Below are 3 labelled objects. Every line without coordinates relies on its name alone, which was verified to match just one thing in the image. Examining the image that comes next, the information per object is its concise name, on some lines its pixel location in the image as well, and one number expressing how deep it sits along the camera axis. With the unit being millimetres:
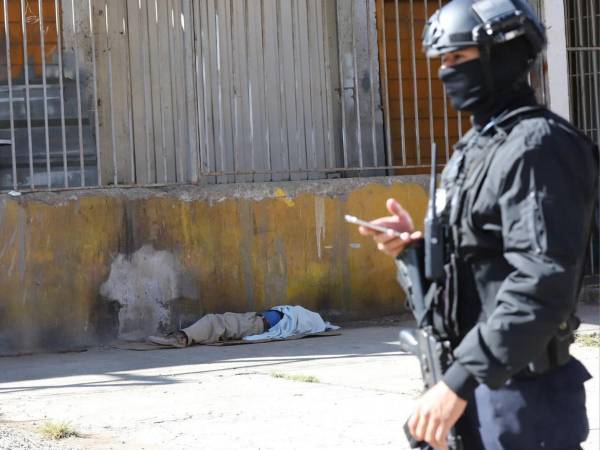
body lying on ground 16734
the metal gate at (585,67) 21537
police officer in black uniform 3959
